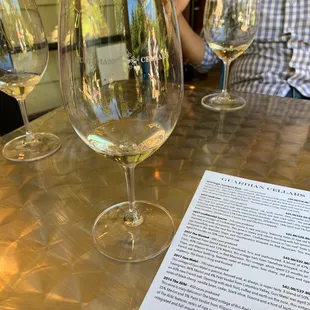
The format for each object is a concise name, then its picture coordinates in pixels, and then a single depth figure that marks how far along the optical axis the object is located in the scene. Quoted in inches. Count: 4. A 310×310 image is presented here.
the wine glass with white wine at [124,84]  13.1
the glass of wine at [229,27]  28.3
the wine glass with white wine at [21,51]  21.9
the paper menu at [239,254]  13.4
